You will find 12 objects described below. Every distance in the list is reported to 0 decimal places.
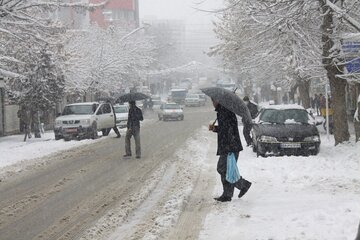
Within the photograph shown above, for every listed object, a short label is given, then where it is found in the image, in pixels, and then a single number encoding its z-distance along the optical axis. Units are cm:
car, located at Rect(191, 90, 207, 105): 8132
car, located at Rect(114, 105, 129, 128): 3616
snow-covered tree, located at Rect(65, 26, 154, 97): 4126
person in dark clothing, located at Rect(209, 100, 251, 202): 948
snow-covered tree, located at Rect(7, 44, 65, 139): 2788
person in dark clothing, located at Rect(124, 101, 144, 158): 1684
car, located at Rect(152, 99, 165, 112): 6850
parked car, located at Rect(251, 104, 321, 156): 1537
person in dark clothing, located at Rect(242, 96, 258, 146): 1945
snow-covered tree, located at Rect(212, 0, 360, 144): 1580
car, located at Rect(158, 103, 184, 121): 4316
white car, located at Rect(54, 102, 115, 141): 2547
